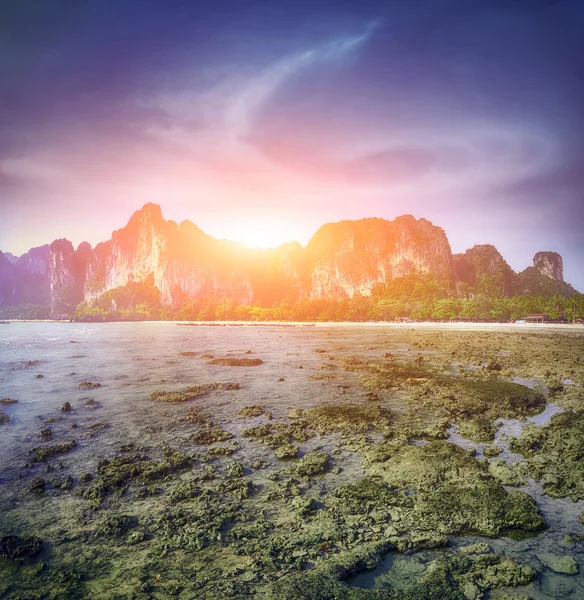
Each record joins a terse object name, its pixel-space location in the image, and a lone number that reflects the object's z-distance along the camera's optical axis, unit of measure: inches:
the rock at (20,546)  240.7
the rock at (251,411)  592.1
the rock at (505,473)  334.3
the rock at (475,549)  239.9
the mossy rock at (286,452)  409.8
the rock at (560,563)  220.3
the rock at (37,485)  336.2
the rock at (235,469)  364.4
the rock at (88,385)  828.6
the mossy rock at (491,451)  402.5
